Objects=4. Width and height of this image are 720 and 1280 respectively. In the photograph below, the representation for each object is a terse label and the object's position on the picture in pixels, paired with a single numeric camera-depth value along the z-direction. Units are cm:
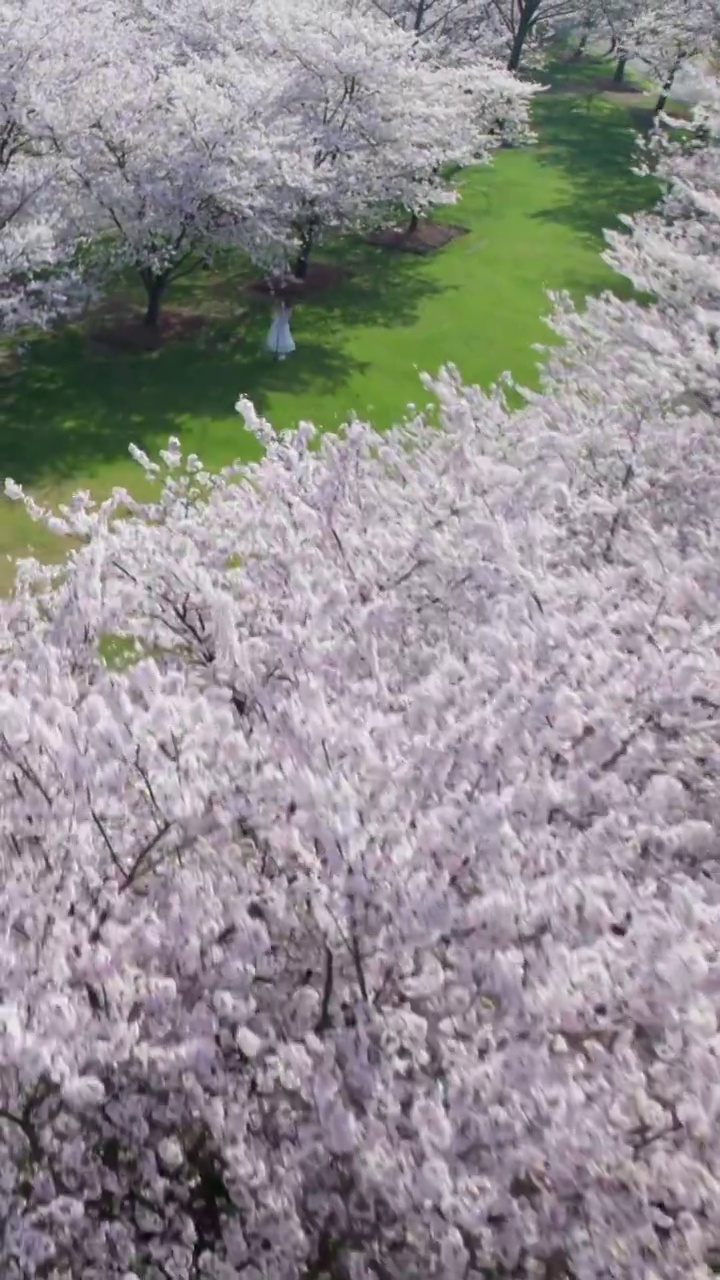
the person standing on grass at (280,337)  2500
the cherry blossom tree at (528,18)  4466
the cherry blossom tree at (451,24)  3959
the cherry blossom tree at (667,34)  4044
